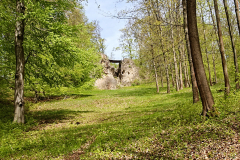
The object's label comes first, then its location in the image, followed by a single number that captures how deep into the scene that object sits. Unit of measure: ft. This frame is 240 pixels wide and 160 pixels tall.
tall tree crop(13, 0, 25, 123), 34.42
